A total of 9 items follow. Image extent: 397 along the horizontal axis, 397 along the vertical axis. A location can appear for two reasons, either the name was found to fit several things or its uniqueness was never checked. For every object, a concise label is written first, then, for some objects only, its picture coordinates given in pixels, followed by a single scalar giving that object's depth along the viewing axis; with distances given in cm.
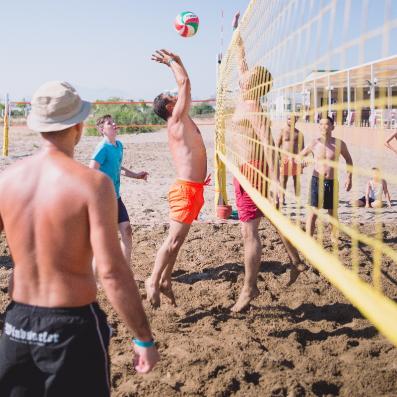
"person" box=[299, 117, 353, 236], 675
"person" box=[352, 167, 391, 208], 920
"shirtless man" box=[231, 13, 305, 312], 441
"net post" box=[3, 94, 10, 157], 1536
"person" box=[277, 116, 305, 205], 682
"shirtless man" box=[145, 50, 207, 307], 455
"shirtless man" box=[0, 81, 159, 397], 211
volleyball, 682
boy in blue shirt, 492
